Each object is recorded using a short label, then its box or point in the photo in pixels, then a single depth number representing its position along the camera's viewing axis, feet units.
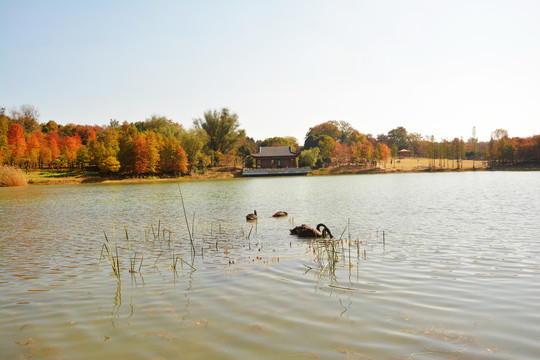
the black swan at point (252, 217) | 54.69
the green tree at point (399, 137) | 460.26
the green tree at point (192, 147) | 259.39
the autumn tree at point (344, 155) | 321.32
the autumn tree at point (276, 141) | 390.62
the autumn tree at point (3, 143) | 208.36
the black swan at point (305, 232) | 39.42
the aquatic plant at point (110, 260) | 22.64
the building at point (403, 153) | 401.08
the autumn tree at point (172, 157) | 240.12
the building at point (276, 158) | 296.92
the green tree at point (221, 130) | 327.47
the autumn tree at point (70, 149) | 243.40
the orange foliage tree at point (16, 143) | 221.25
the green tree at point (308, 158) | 298.35
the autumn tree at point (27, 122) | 315.99
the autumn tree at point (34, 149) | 230.27
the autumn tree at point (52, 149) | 242.43
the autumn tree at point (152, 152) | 227.87
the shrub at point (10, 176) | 165.98
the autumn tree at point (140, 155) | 223.92
